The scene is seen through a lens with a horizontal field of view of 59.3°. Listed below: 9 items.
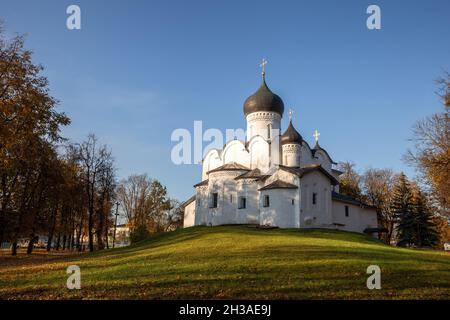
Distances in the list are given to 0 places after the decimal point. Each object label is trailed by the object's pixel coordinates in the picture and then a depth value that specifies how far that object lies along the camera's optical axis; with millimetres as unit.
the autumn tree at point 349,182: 52906
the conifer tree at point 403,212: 43469
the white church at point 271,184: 34625
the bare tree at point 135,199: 50997
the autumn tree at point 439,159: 23094
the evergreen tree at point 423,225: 42844
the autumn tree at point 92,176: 37469
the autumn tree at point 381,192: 51656
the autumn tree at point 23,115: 19434
